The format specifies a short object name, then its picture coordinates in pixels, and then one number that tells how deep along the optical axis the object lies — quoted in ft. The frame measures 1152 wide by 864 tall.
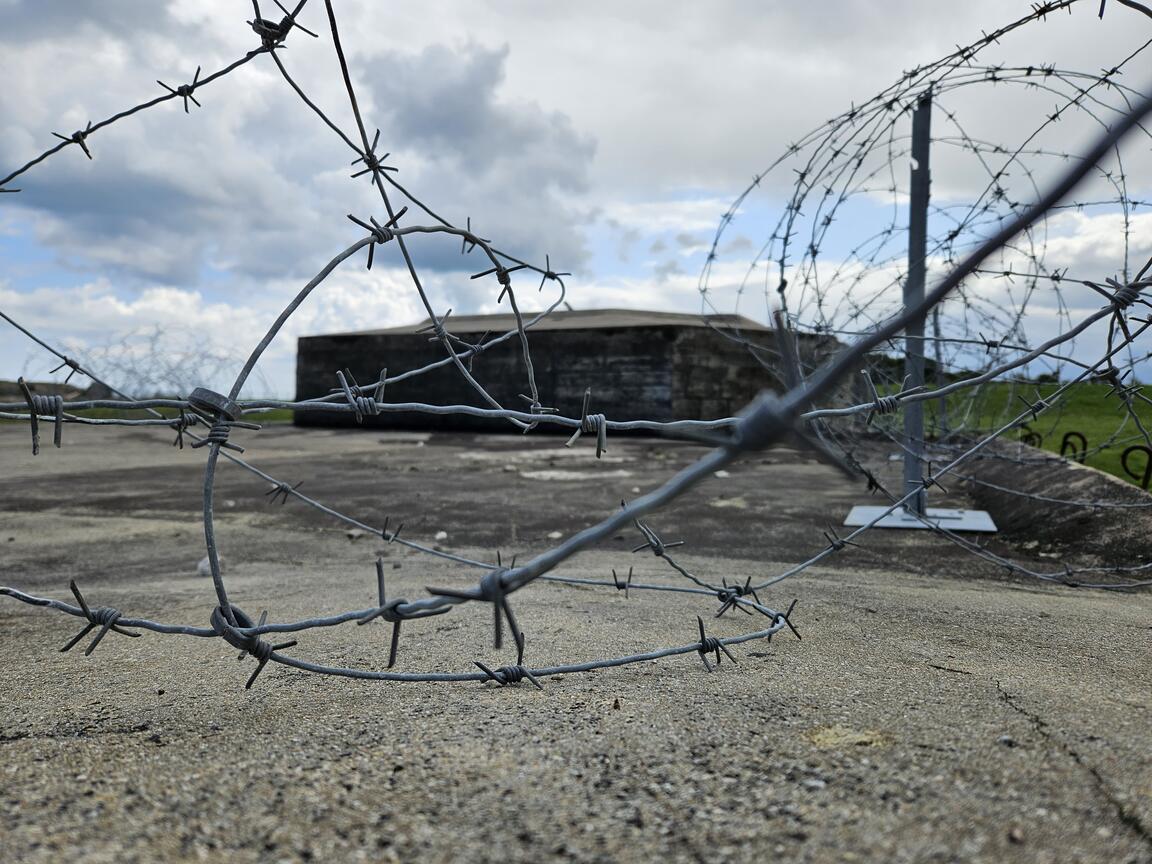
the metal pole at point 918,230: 12.37
